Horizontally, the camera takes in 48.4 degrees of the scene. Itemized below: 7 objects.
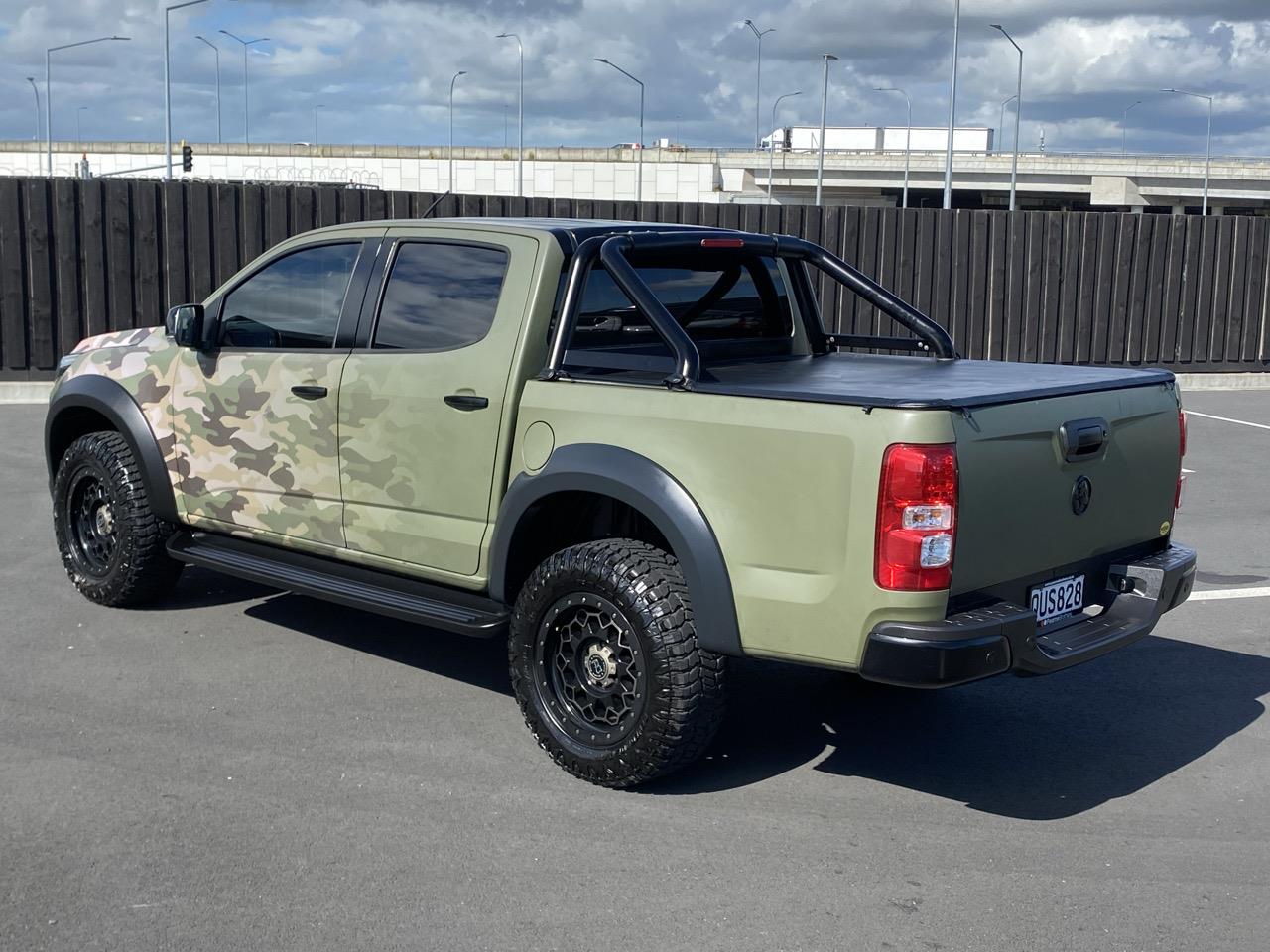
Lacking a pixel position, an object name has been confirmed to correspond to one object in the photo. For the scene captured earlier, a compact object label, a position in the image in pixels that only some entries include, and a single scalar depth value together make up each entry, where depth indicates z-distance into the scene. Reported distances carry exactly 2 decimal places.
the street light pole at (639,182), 63.66
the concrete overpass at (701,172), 74.19
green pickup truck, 4.17
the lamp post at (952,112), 33.91
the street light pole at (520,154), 62.59
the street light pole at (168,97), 44.47
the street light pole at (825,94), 48.97
